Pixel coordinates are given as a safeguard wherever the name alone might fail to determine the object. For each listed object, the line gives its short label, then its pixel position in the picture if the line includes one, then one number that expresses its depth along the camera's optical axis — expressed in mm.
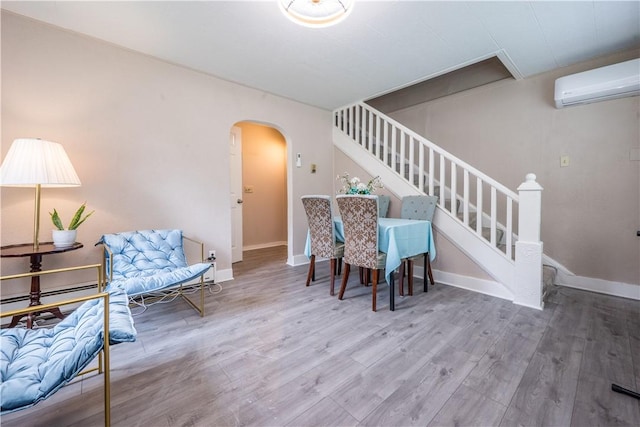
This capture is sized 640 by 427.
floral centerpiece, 2754
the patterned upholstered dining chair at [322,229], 2742
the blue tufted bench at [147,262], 1978
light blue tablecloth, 2352
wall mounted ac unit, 2455
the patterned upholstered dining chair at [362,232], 2283
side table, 1859
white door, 4160
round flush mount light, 1856
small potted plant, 2053
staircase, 2410
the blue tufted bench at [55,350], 893
